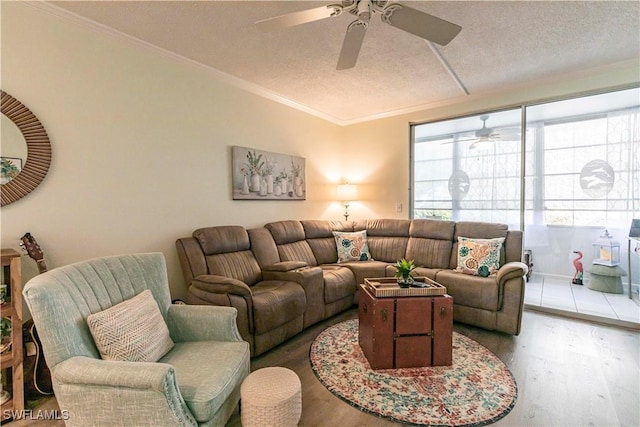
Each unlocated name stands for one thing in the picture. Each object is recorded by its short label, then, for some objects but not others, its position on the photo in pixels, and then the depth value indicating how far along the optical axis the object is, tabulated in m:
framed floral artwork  3.39
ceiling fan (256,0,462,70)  1.62
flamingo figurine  3.40
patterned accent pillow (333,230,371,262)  3.97
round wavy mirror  1.90
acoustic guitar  1.85
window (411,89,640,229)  3.11
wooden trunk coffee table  2.18
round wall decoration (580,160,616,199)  3.15
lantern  3.20
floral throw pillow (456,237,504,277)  3.16
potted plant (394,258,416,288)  2.35
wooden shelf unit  1.70
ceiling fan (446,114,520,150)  3.72
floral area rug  1.74
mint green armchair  1.18
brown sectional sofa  2.40
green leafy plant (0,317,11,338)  1.79
